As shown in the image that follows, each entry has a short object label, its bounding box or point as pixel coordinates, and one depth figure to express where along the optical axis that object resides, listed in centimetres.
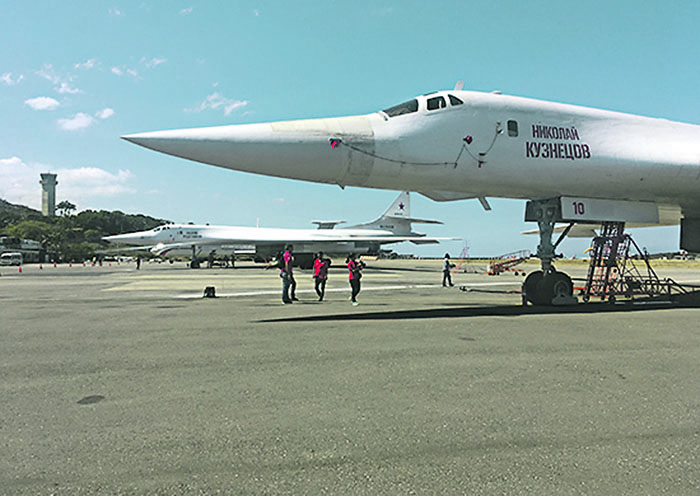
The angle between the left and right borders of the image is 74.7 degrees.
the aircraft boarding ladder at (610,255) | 1193
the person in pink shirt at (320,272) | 1237
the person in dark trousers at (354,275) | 1157
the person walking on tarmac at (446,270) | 1914
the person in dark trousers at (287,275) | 1176
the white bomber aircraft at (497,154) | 752
